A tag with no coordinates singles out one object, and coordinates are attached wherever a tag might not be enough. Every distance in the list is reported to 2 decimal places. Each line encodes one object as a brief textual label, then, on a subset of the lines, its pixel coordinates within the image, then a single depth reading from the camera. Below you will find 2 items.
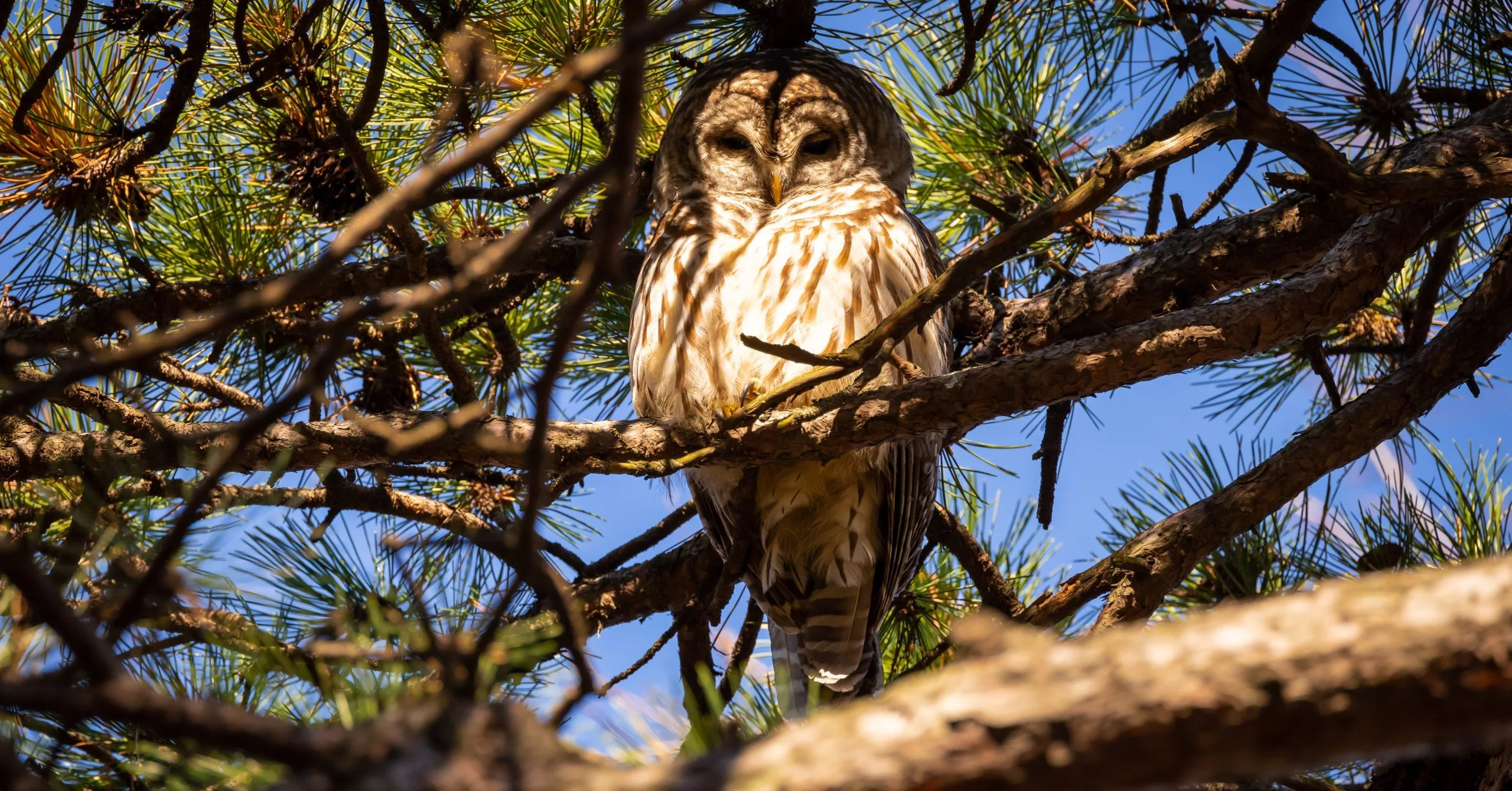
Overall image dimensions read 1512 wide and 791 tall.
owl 10.13
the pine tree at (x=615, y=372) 4.62
